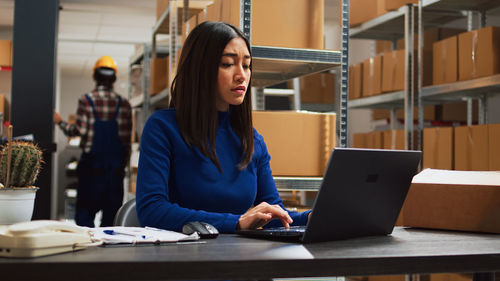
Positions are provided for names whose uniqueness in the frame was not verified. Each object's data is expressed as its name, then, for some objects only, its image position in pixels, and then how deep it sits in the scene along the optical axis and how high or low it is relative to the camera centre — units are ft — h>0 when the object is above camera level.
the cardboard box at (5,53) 14.35 +2.48
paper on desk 3.41 -0.52
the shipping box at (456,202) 4.69 -0.40
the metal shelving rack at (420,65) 10.56 +1.72
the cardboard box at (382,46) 14.87 +2.83
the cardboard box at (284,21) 7.24 +1.69
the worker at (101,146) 14.01 +0.14
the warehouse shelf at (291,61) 7.21 +1.22
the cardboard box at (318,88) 16.28 +1.85
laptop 3.57 -0.28
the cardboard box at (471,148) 9.24 +0.11
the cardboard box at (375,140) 12.20 +0.30
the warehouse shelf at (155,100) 13.40 +1.35
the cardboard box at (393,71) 11.62 +1.70
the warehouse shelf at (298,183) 7.23 -0.38
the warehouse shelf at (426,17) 10.93 +2.86
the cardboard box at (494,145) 8.95 +0.15
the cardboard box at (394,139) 11.48 +0.30
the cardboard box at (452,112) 13.02 +0.96
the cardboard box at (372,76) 12.38 +1.71
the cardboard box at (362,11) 12.96 +3.24
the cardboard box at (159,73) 14.39 +1.98
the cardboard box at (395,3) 12.02 +3.14
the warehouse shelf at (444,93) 9.56 +1.15
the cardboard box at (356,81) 13.29 +1.70
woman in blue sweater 4.84 +0.11
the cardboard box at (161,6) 12.93 +3.39
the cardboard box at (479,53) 9.55 +1.72
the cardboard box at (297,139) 7.31 +0.18
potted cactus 4.28 -0.25
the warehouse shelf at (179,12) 11.61 +3.02
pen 3.60 -0.51
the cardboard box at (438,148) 10.00 +0.11
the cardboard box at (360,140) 13.04 +0.32
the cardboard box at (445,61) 10.36 +1.72
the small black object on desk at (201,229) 3.74 -0.50
